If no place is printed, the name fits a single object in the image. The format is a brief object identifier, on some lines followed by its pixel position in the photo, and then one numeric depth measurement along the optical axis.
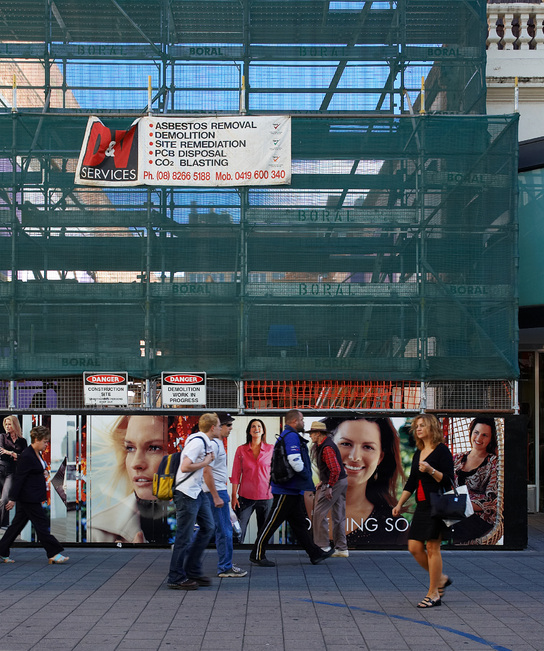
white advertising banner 11.35
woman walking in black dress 7.74
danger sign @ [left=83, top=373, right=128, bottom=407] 11.07
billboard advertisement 10.90
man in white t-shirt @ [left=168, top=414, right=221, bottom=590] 8.41
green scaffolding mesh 11.24
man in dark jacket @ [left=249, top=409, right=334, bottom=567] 9.75
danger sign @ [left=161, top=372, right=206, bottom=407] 11.09
